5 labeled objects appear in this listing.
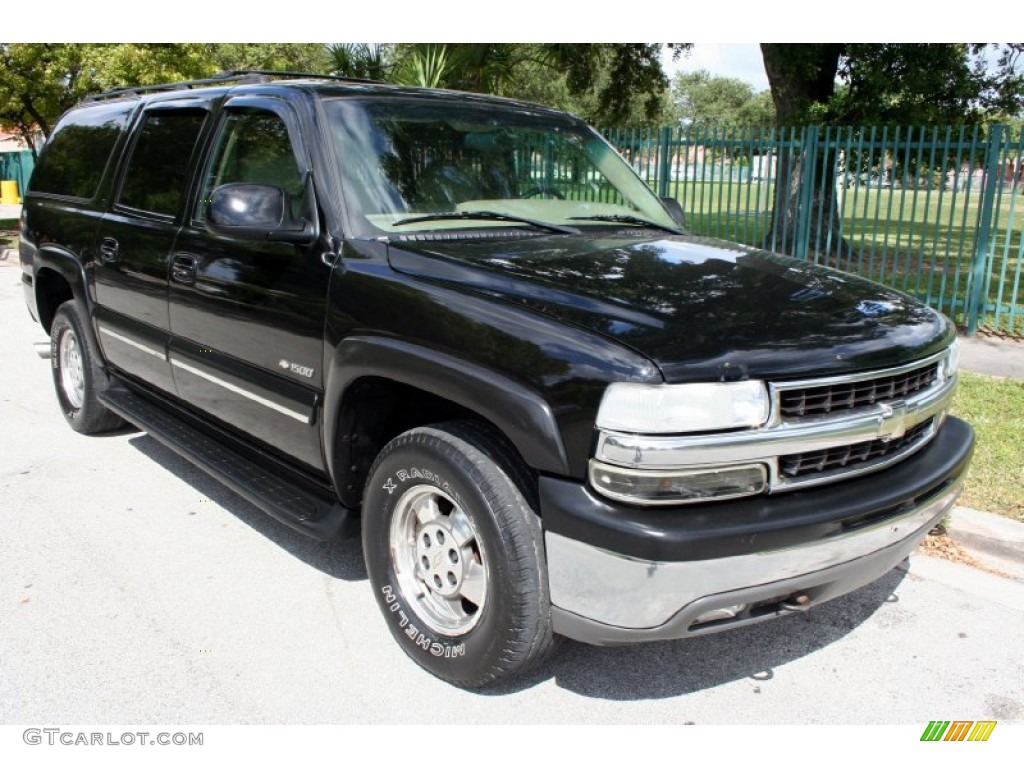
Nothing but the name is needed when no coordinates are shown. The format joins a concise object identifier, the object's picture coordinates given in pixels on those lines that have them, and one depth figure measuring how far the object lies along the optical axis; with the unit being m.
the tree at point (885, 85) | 13.07
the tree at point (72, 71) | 17.36
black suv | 2.44
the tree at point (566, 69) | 12.58
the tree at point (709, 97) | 71.91
